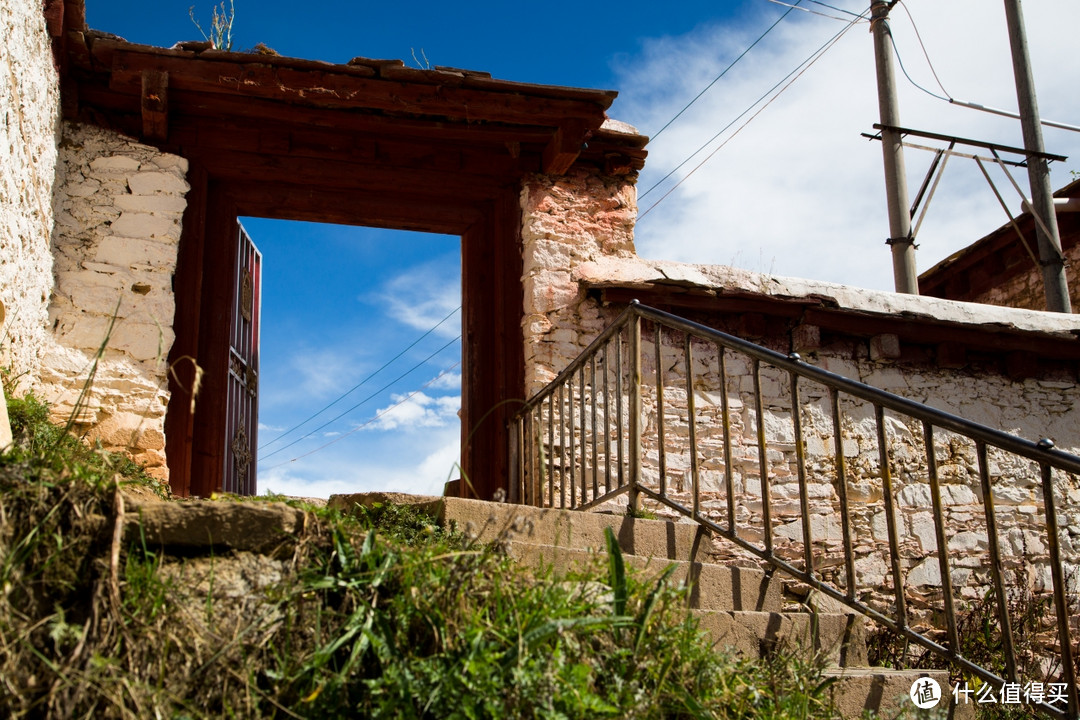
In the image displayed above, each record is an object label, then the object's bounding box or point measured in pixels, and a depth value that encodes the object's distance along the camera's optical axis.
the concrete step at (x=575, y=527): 3.24
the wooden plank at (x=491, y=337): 5.66
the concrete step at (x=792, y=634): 2.88
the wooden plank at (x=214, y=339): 5.28
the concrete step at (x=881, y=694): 2.70
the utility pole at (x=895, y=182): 9.30
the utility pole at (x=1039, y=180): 9.09
